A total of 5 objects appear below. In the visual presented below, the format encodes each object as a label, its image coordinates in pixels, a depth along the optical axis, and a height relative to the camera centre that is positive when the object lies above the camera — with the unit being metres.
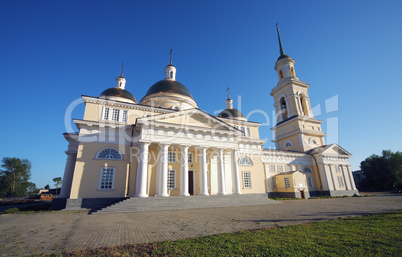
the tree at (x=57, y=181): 78.21 +3.97
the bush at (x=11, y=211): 14.44 -1.41
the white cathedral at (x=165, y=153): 17.44 +3.76
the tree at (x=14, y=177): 50.03 +3.99
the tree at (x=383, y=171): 45.88 +3.05
